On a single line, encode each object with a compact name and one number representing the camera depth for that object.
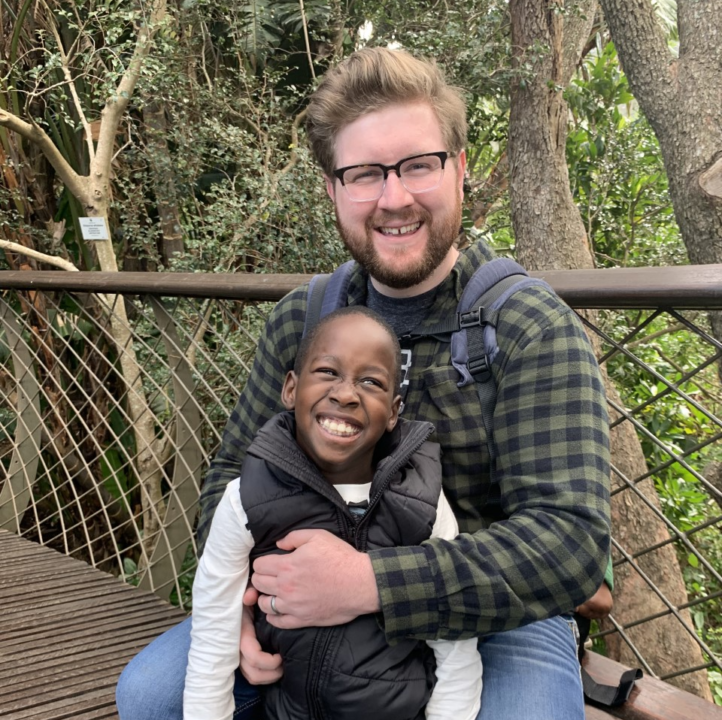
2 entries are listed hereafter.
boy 1.03
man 1.02
